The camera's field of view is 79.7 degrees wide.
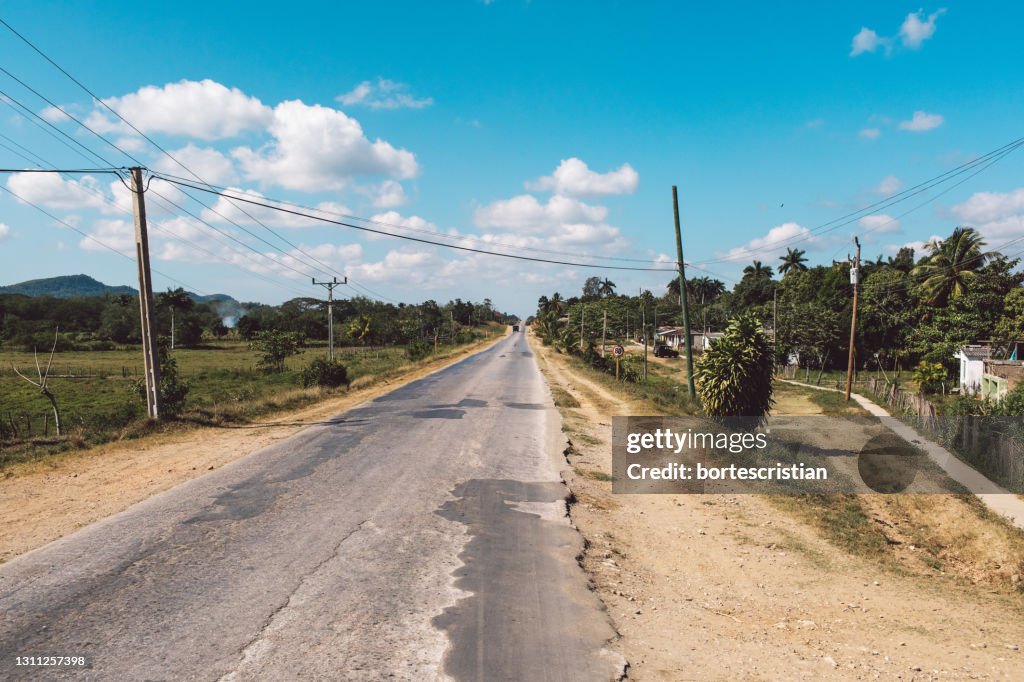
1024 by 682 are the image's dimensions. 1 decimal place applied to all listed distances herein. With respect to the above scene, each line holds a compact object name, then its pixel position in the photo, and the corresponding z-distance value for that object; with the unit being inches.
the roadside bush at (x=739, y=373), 623.5
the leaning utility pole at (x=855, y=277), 1176.2
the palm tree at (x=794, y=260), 4254.4
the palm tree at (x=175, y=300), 3919.8
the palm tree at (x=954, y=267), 2095.2
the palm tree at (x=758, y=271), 4433.6
